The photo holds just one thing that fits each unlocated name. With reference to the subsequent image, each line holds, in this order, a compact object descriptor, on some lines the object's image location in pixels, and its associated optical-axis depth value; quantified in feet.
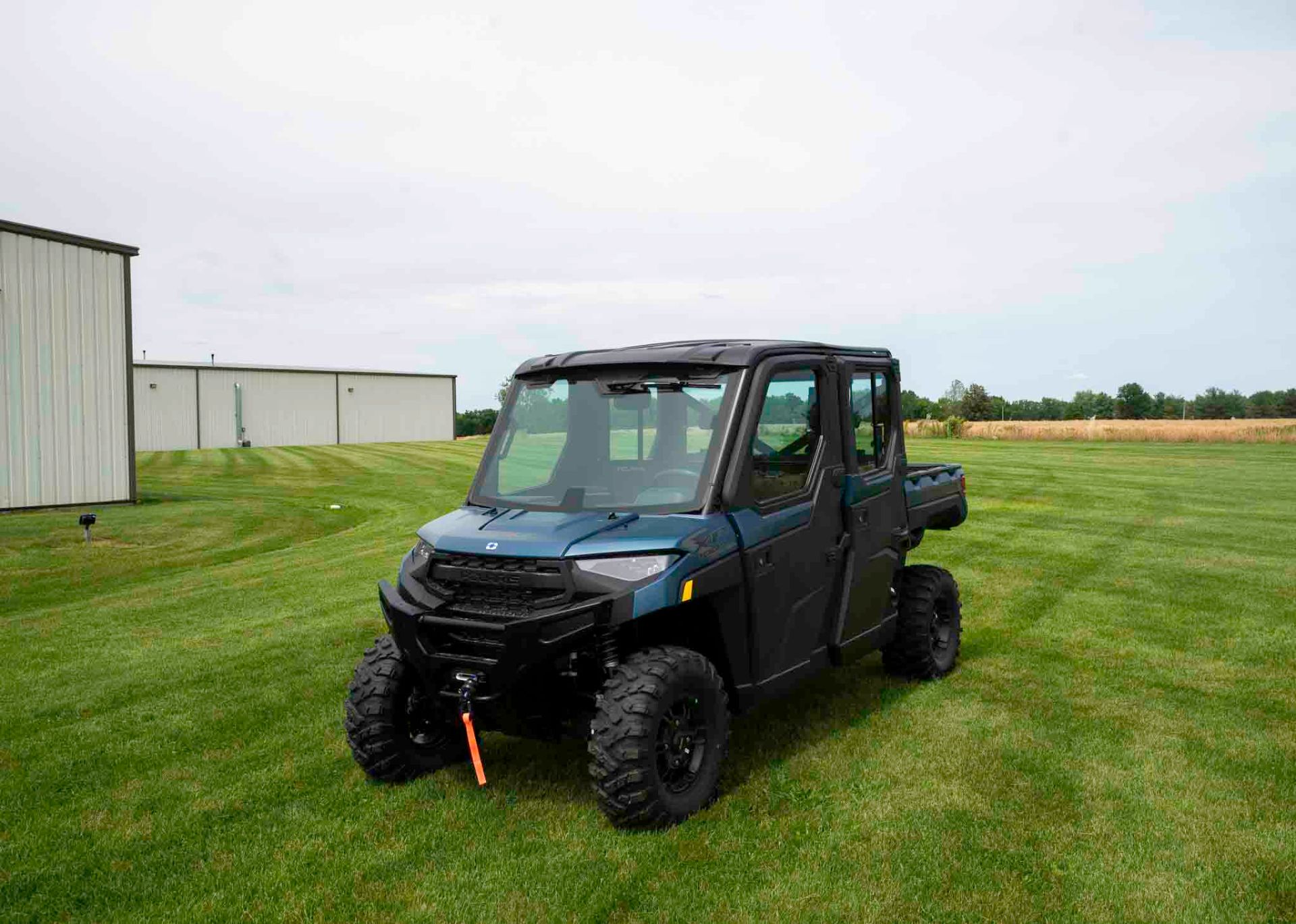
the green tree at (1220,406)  456.86
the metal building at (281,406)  172.45
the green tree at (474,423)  257.55
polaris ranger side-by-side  15.83
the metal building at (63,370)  65.36
